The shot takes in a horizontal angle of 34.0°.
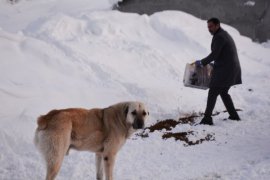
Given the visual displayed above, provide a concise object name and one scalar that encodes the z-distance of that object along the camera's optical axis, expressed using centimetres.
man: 902
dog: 589
